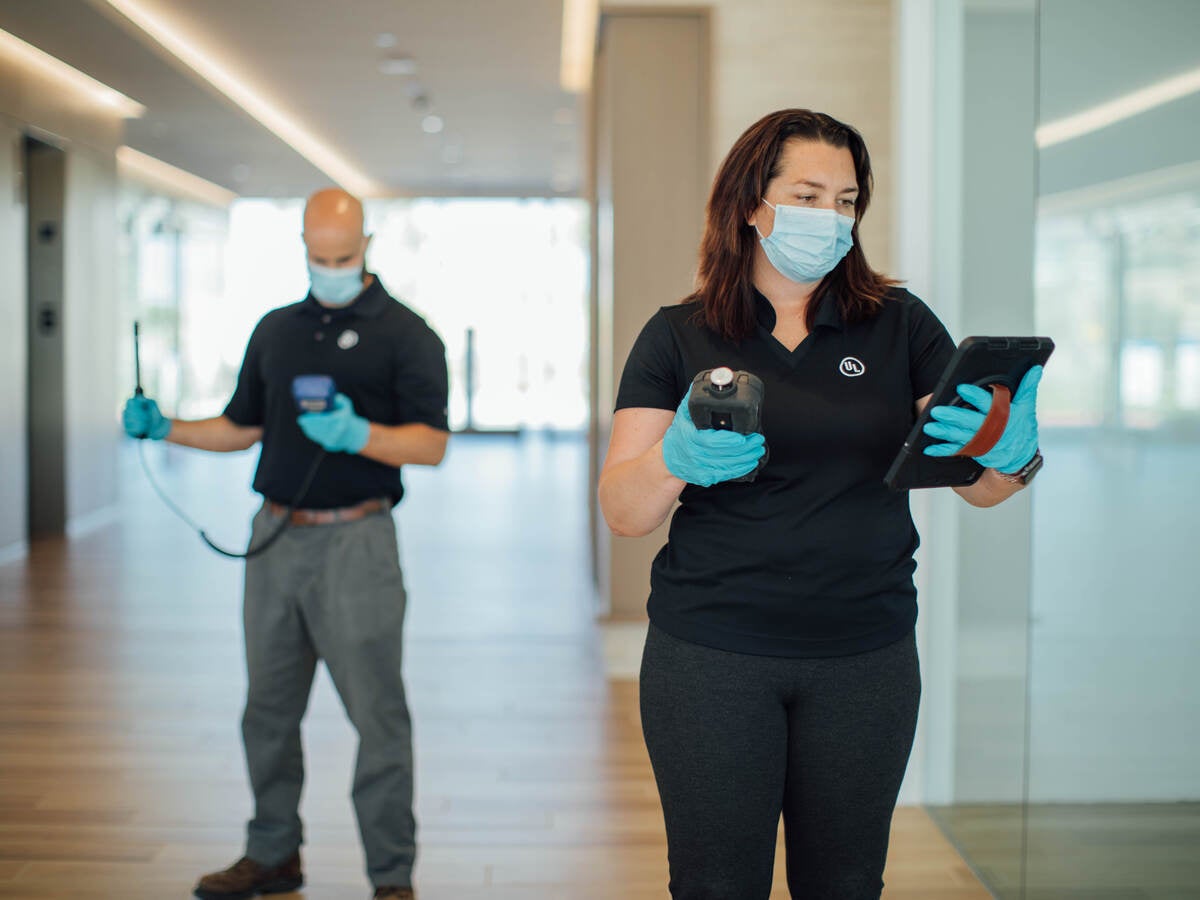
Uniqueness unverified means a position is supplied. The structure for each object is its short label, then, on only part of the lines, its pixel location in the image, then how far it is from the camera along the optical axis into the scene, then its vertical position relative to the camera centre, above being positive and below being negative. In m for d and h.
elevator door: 7.71 +0.39
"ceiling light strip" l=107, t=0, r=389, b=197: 6.45 +2.20
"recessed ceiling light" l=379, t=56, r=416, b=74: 7.34 +2.12
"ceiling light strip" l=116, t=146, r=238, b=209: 11.33 +2.33
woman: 1.46 -0.17
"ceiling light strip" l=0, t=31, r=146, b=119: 6.70 +2.03
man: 2.48 -0.30
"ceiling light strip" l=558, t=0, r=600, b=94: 6.18 +2.11
